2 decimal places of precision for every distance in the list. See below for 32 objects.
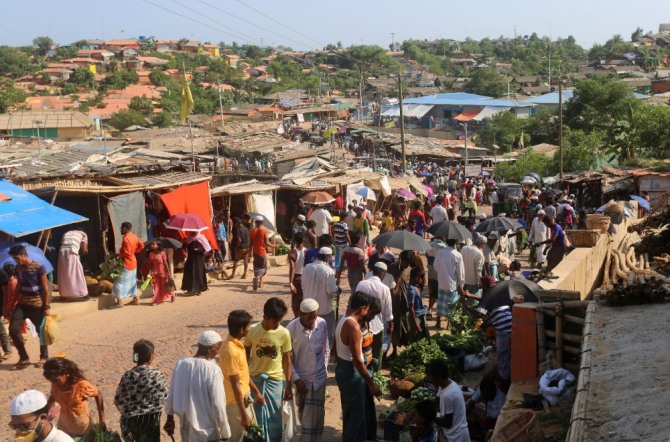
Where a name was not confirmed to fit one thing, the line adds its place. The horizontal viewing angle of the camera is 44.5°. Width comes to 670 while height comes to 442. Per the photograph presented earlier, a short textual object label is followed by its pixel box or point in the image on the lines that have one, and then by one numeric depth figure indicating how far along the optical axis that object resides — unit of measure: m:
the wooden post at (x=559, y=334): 7.23
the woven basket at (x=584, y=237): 12.08
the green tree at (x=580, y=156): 34.38
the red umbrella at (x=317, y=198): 18.28
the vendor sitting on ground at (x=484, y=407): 6.97
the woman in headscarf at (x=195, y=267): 13.30
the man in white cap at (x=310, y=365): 6.59
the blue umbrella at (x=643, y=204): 19.38
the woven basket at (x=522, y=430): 5.82
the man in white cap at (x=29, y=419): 4.68
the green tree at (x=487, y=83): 86.56
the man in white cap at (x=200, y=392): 5.67
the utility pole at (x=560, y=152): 29.17
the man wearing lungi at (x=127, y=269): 12.20
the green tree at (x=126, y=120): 55.03
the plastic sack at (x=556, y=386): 6.38
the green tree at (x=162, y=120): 57.25
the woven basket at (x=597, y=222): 13.34
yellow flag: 22.41
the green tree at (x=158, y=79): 87.50
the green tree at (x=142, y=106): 60.50
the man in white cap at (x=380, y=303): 8.10
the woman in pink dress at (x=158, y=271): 12.48
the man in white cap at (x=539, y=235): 15.05
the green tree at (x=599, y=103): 49.44
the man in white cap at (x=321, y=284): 8.58
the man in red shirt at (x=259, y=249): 13.23
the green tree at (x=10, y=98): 64.38
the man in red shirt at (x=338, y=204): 20.15
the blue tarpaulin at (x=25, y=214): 11.46
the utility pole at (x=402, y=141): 30.74
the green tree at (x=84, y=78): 83.88
